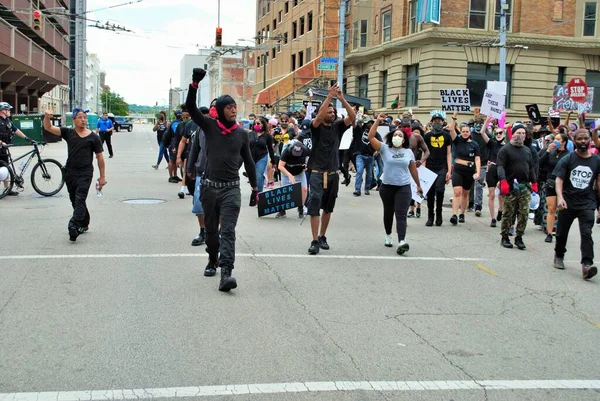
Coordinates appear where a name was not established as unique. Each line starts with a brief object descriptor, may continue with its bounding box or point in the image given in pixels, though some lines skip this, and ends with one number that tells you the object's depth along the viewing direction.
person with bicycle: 13.66
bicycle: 14.03
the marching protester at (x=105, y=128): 26.08
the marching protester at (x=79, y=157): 9.61
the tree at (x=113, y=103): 174.12
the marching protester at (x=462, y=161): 12.46
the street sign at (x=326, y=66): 28.67
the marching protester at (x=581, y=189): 8.27
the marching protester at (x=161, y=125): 22.41
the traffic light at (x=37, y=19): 25.33
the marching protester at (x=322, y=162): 9.03
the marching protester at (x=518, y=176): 10.12
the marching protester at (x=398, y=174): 9.46
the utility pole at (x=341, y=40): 29.44
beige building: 33.06
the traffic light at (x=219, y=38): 29.84
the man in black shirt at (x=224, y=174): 6.87
